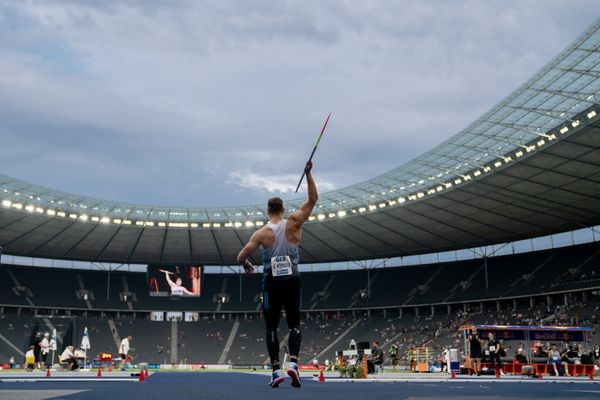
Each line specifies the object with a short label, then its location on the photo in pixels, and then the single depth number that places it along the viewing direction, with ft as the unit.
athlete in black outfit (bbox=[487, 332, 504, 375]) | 87.15
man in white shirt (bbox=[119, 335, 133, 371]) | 95.31
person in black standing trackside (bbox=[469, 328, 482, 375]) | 95.76
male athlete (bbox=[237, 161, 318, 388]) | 22.82
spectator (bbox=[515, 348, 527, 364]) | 100.16
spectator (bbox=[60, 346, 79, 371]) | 94.17
